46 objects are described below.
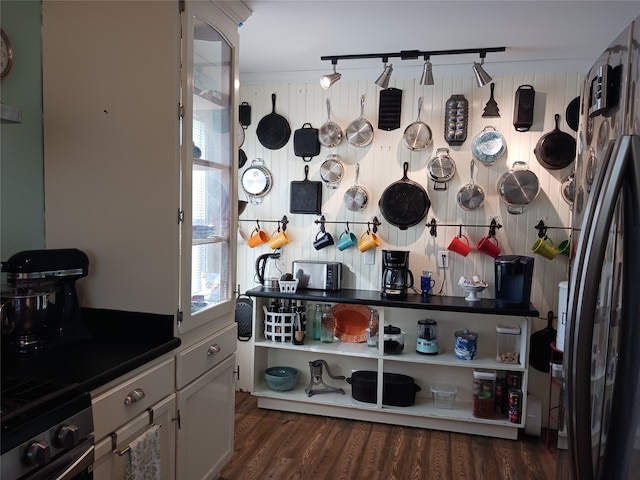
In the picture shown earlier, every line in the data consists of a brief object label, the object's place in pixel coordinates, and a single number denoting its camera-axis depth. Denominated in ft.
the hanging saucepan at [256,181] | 11.68
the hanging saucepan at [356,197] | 11.02
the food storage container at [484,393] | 9.79
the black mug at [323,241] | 11.25
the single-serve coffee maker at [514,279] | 9.56
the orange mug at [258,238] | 11.60
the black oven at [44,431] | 3.68
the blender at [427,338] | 10.31
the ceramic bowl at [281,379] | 10.80
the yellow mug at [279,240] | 11.44
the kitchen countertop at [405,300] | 9.46
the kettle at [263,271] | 11.00
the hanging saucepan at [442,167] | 10.52
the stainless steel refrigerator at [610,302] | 2.50
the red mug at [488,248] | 10.26
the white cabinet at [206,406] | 6.36
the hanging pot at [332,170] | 11.13
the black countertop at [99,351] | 4.70
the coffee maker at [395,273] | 10.44
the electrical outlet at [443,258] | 10.70
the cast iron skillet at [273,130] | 11.51
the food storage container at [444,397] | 10.21
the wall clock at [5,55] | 5.67
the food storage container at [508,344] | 9.88
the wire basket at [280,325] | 10.78
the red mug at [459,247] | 10.37
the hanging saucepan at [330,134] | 11.12
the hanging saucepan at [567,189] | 9.95
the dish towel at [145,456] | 5.15
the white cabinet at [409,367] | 9.85
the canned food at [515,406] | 9.53
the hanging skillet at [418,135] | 10.64
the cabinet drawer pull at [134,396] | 5.13
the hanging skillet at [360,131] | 10.94
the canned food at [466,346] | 9.96
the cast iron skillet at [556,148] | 10.04
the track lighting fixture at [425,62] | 9.05
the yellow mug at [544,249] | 10.02
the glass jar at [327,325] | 11.14
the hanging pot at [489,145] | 10.32
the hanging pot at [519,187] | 10.14
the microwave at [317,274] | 10.91
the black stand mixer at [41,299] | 5.30
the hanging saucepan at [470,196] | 10.41
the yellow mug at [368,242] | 10.85
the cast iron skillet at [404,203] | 10.70
